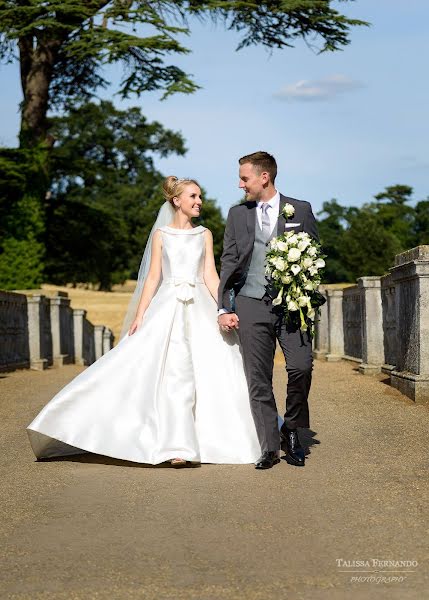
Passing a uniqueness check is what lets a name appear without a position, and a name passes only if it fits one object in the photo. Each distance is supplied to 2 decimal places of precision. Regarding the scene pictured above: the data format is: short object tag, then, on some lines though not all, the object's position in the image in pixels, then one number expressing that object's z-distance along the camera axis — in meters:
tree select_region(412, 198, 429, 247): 89.12
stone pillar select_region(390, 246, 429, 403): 9.93
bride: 6.49
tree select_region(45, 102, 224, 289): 65.22
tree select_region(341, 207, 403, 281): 69.88
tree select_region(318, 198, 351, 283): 84.09
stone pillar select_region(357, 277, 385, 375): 14.12
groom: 6.20
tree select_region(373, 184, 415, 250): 94.88
